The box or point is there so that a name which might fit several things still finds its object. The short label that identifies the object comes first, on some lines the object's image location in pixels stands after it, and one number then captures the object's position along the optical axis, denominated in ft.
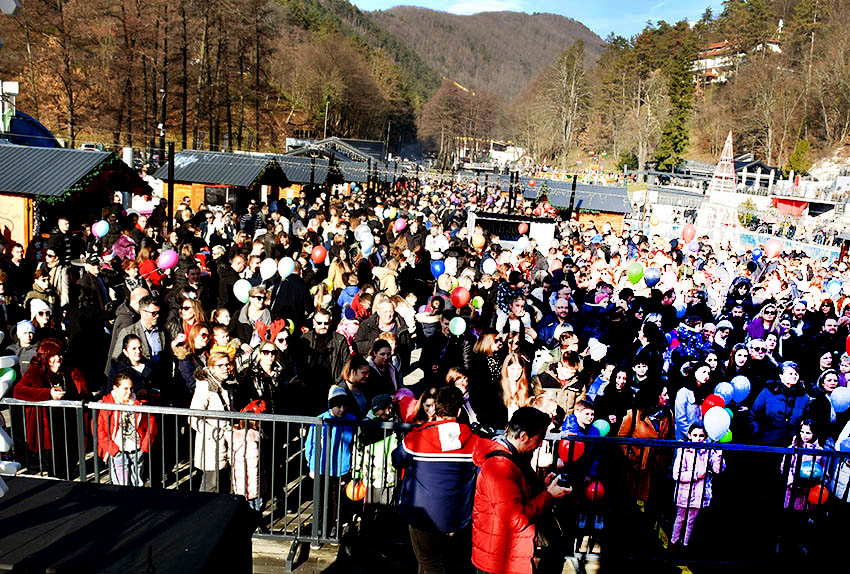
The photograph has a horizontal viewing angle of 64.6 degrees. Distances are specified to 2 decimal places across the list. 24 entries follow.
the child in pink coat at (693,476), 16.74
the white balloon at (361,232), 43.34
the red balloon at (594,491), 16.15
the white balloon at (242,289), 28.55
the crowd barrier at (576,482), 15.89
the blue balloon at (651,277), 37.96
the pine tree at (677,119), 222.69
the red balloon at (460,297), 29.80
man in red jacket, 10.94
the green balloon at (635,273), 38.32
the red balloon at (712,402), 19.08
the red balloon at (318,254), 37.93
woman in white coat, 16.70
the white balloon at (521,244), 49.50
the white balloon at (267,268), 30.66
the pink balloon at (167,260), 31.24
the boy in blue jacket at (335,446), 15.48
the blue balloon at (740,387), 21.97
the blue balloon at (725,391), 21.43
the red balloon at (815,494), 18.19
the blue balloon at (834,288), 40.60
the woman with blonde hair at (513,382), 20.25
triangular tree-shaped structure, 110.43
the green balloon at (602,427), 17.61
